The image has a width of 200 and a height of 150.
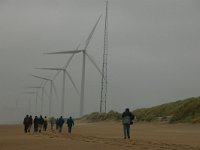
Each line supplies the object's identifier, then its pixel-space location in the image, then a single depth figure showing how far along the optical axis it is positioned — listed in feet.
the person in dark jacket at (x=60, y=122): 150.71
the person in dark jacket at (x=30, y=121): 146.74
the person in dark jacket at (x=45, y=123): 156.46
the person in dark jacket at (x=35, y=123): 147.71
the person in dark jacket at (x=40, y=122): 149.80
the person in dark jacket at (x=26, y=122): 143.68
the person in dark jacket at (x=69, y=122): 139.44
